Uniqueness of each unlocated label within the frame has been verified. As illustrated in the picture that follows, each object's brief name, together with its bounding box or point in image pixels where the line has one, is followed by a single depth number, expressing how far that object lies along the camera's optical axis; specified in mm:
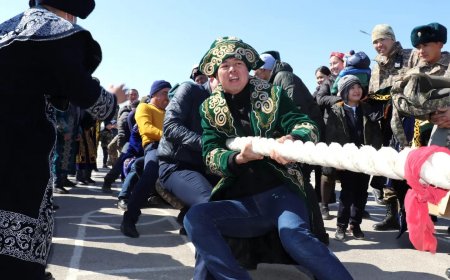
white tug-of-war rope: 1439
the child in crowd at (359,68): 5168
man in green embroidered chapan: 2637
